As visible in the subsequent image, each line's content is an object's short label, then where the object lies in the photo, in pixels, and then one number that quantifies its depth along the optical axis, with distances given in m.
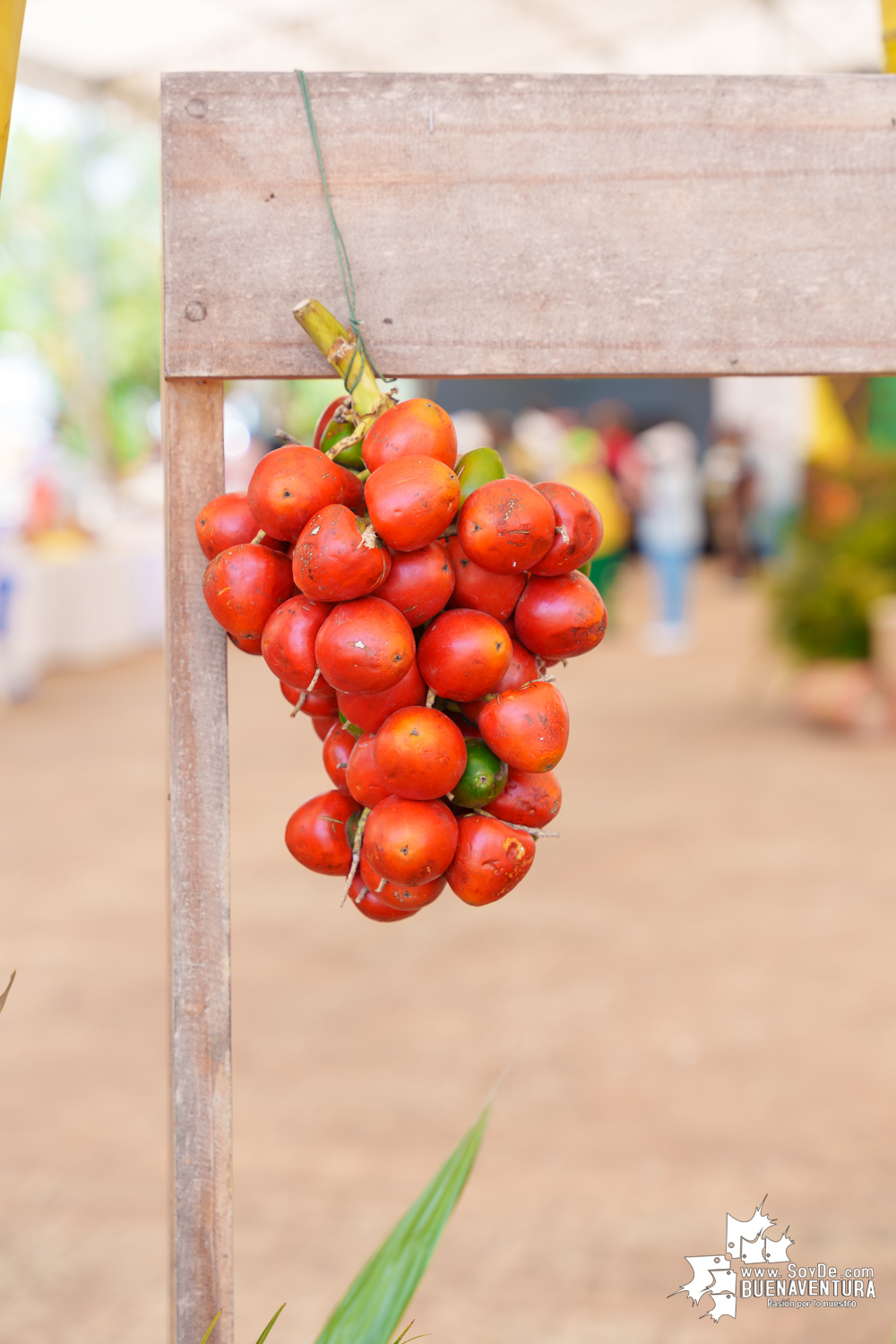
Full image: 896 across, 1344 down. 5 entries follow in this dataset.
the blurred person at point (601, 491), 10.71
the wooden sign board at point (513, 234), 1.60
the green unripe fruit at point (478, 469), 1.59
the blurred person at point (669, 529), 10.61
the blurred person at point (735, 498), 15.59
